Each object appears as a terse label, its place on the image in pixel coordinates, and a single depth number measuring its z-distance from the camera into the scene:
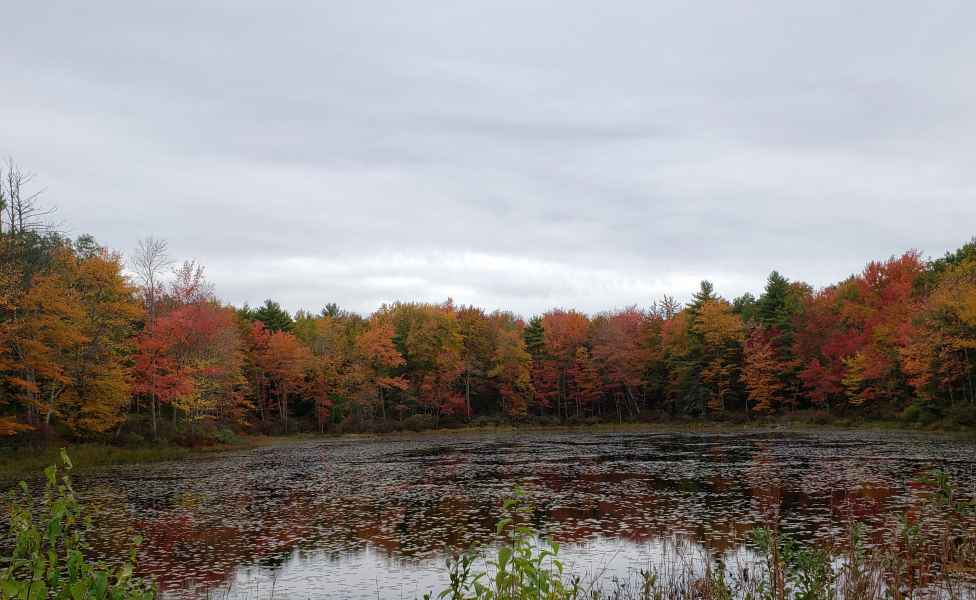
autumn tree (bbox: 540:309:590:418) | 86.88
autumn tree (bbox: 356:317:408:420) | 78.69
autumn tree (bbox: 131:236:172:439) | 50.72
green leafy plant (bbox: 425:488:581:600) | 6.74
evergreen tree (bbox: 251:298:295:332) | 91.31
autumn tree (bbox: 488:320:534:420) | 83.06
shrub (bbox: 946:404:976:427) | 48.09
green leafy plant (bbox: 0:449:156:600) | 5.24
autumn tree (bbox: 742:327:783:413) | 72.94
